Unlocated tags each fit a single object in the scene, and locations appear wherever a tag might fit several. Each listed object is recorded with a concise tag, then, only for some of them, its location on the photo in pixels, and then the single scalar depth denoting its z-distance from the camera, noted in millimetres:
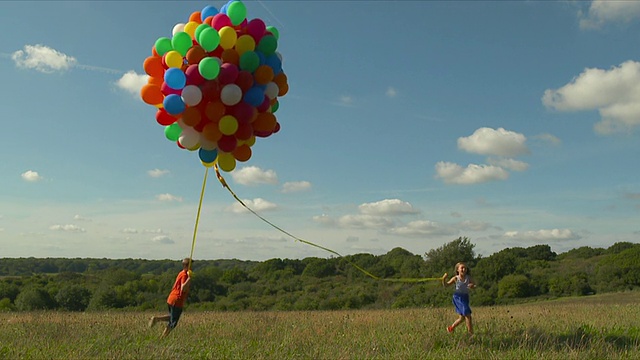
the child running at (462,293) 9938
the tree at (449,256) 43188
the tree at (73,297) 42188
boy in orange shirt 10328
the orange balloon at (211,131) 8586
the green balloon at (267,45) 8898
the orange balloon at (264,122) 9016
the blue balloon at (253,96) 8578
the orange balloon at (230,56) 8523
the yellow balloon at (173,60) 8570
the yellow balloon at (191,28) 8844
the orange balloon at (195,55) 8500
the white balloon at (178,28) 9009
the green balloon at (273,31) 9273
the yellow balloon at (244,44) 8625
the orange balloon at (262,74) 8719
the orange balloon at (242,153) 9281
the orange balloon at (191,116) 8453
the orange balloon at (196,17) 9227
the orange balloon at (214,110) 8461
